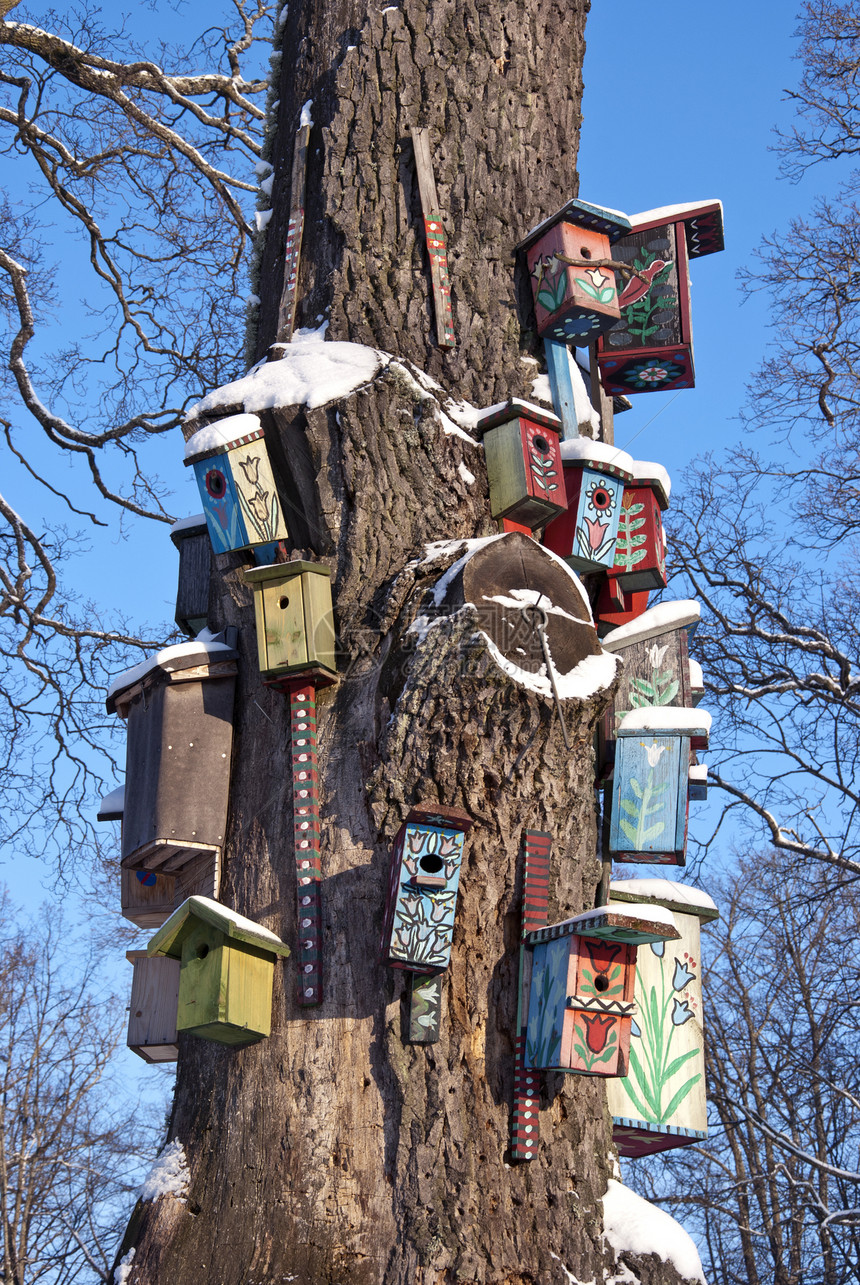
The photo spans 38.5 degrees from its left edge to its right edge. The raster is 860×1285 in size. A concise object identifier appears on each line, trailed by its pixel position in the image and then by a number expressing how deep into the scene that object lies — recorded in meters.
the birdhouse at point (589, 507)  3.35
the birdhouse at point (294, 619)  2.82
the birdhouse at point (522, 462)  3.05
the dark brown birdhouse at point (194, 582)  3.59
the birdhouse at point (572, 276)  3.30
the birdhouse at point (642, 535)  3.56
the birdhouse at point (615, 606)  3.58
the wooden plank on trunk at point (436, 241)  3.20
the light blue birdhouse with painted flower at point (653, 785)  3.28
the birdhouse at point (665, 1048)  3.11
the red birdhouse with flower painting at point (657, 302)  3.84
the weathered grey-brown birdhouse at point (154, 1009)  3.52
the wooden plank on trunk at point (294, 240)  3.37
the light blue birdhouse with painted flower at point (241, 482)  3.07
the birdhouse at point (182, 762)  2.94
